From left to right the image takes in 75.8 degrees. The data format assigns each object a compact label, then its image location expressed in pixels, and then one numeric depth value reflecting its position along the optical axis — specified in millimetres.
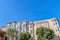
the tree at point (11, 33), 17407
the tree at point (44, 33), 17920
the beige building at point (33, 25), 23379
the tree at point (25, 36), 19376
